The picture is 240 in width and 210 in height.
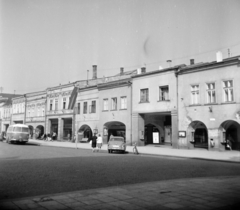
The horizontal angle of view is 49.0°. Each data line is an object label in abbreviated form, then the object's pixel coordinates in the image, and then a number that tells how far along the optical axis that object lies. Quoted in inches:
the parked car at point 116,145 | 954.1
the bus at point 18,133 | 1455.5
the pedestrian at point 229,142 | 1012.5
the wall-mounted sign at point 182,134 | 1101.1
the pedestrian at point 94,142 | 1009.9
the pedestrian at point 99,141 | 1054.4
